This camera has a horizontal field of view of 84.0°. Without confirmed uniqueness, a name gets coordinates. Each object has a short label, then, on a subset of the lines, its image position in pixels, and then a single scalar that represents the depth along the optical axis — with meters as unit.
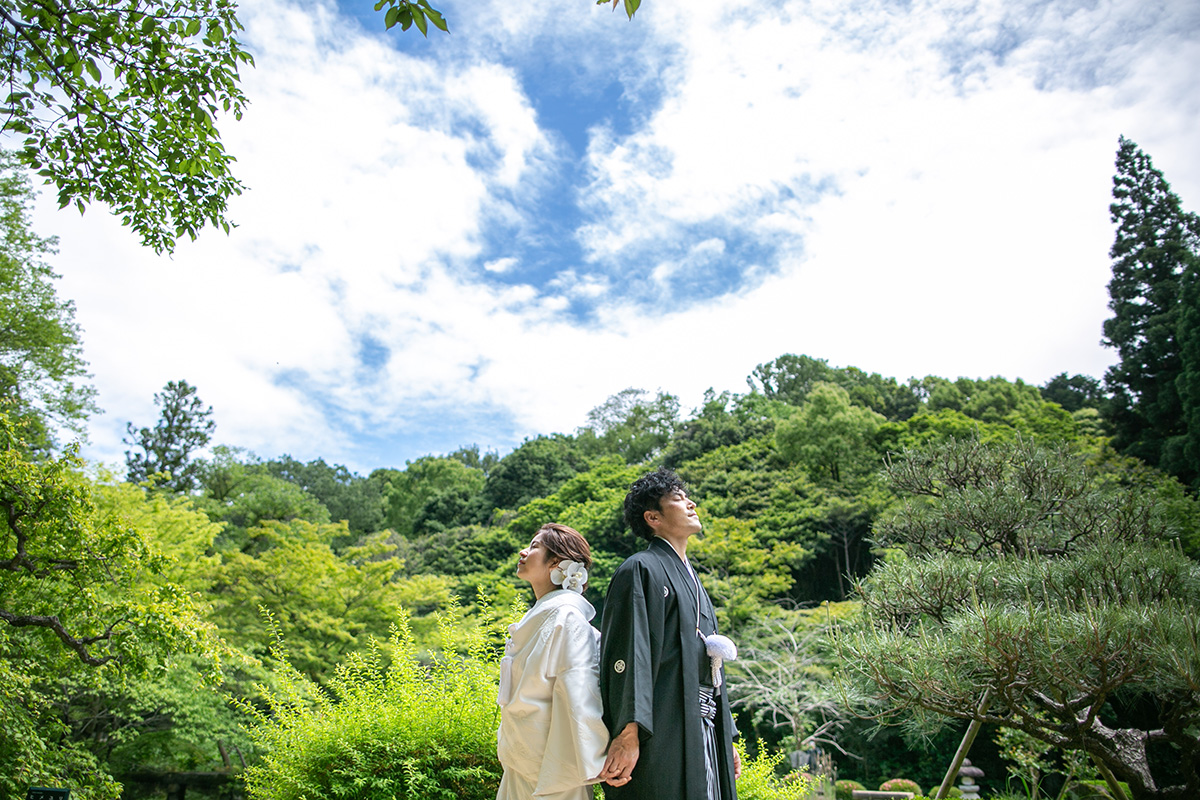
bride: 1.91
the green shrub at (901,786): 8.91
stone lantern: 8.39
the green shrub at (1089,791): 5.50
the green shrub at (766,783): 3.04
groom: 1.89
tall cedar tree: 13.05
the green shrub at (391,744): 2.82
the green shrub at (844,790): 8.45
